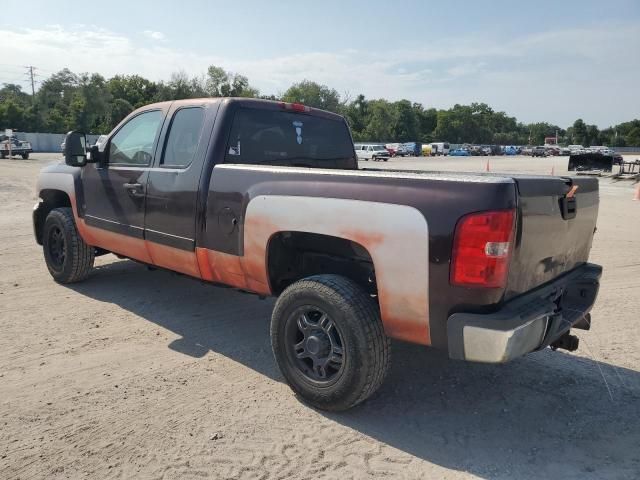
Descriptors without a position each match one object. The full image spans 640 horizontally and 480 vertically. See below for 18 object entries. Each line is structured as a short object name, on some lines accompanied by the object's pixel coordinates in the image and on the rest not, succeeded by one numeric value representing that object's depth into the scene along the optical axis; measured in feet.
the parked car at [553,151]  303.27
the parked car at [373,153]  173.48
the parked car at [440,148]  268.62
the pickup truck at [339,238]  8.71
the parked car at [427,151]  262.47
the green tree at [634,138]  416.26
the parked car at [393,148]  219.26
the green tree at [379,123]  361.71
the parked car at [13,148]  121.70
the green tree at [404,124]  382.01
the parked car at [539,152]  291.05
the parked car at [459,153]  278.26
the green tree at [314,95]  328.90
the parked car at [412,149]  237.04
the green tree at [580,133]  448.24
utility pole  311.47
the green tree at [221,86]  291.63
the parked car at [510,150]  322.96
